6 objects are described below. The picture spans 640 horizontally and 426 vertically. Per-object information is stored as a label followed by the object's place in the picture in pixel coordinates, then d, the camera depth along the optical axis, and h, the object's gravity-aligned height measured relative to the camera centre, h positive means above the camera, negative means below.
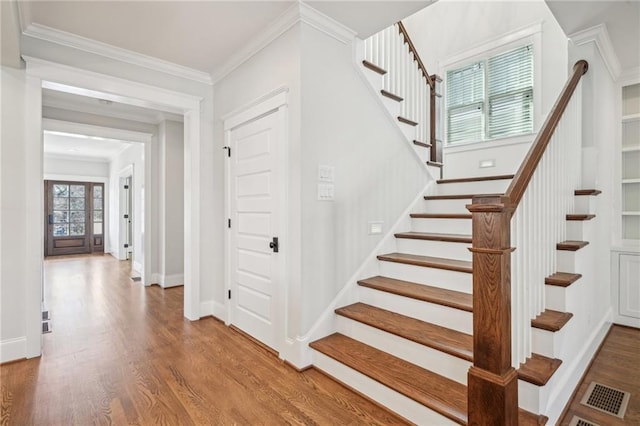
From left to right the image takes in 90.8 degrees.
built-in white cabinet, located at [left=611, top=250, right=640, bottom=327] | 3.16 -0.76
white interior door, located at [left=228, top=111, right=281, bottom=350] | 2.73 -0.14
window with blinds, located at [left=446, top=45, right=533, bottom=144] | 4.25 +1.66
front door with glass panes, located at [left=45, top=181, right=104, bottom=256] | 8.55 -0.16
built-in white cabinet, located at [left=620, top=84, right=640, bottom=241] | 3.31 +0.52
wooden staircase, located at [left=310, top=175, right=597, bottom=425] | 1.73 -0.80
